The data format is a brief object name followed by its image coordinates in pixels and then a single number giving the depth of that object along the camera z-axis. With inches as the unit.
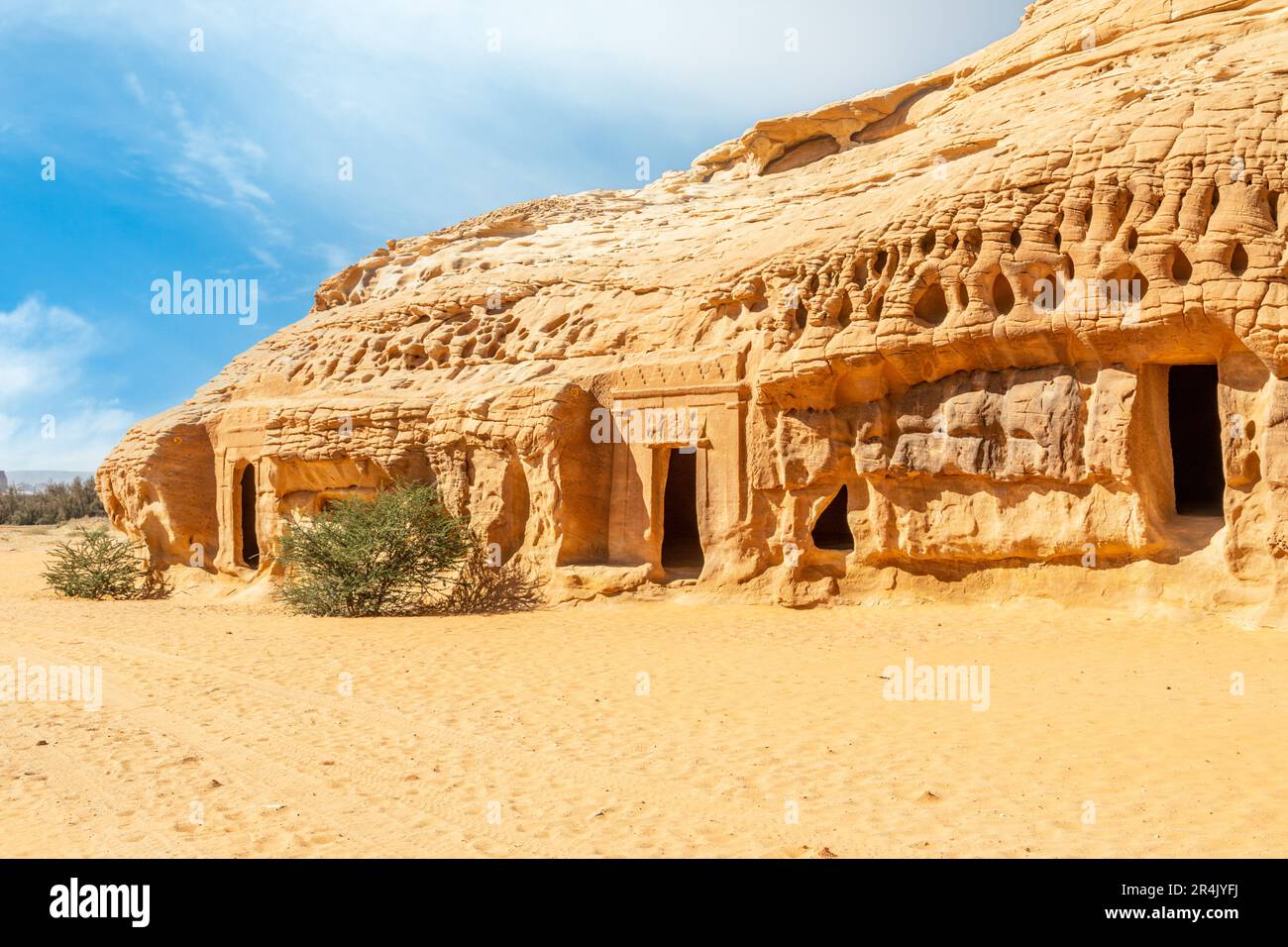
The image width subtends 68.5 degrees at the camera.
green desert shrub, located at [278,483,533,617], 616.1
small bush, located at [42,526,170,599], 796.0
